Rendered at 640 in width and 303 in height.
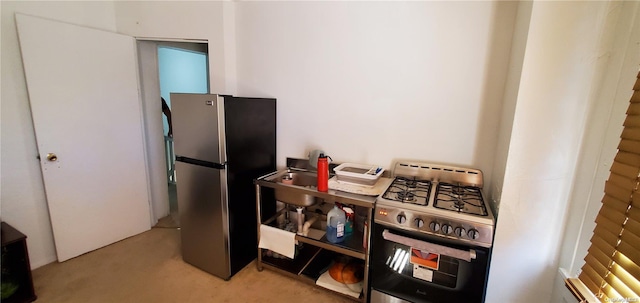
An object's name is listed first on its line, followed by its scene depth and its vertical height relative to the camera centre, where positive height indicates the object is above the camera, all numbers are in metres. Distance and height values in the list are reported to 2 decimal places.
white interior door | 1.98 -0.22
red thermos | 1.75 -0.42
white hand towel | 1.92 -0.96
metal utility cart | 1.69 -0.87
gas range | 1.35 -0.50
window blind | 0.88 -0.38
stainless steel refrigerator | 1.83 -0.49
